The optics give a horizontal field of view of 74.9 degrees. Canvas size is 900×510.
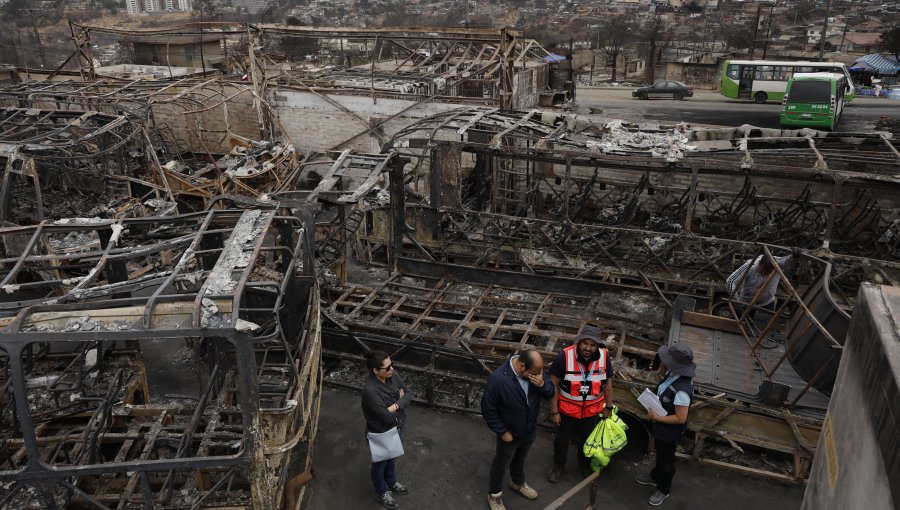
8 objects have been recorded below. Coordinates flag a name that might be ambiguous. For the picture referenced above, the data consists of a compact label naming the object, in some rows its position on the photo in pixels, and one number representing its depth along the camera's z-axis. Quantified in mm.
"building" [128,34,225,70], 32469
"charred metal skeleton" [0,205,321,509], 4207
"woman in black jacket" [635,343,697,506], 5480
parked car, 30688
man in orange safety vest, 5633
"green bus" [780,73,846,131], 20953
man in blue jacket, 5332
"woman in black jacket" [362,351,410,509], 5418
